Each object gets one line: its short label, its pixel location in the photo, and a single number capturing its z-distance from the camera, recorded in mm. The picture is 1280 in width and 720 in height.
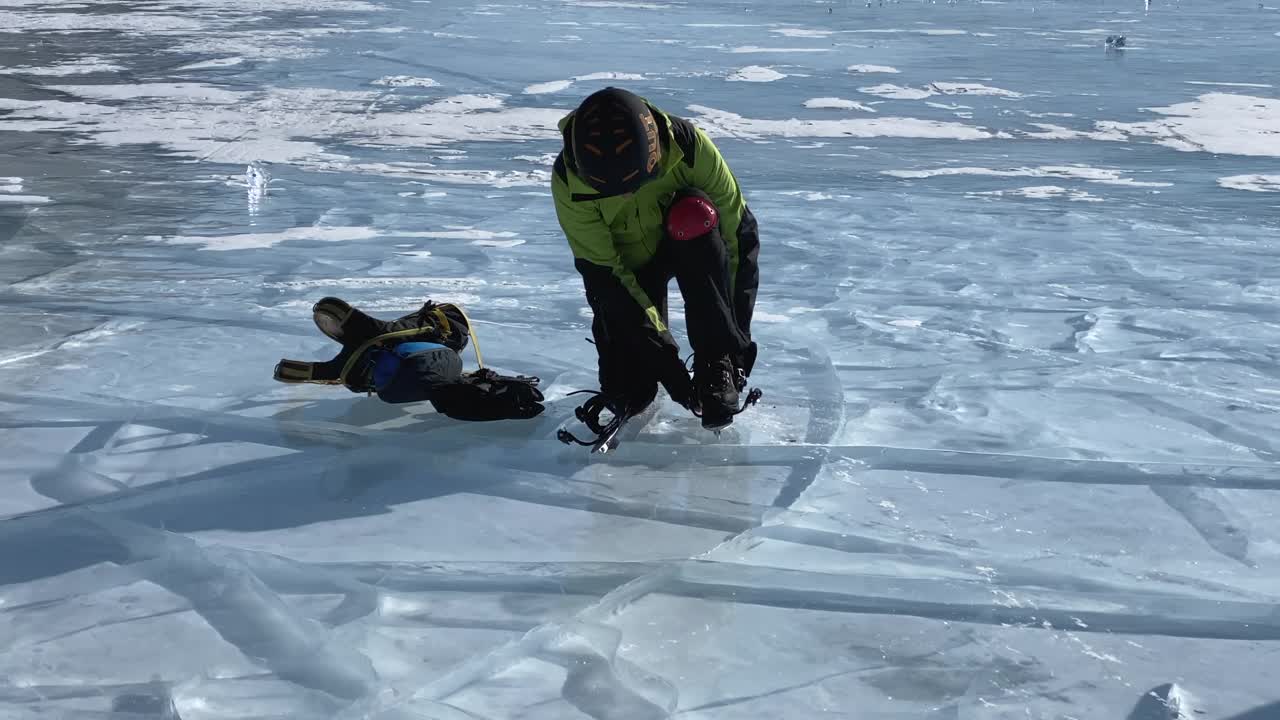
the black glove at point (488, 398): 3764
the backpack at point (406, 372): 3775
